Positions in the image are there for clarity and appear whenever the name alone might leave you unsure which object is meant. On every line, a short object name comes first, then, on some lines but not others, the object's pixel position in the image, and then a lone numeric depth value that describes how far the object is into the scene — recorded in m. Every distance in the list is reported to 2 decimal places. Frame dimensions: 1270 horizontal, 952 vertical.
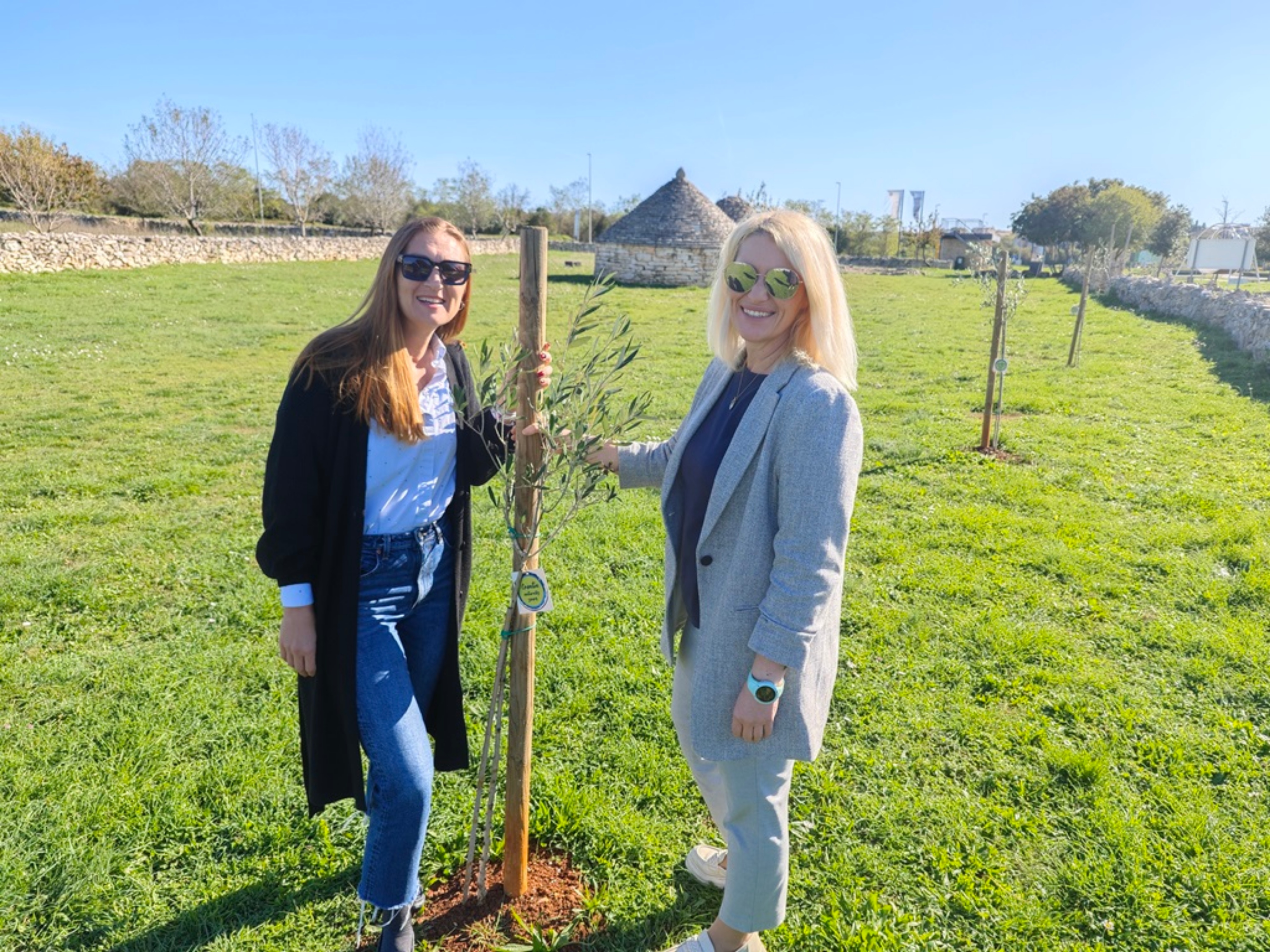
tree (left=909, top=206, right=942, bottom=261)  69.75
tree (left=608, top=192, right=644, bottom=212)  93.88
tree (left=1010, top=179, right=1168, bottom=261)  57.03
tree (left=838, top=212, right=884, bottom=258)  72.00
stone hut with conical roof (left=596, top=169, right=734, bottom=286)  31.84
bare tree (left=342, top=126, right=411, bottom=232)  60.66
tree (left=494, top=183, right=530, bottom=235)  73.50
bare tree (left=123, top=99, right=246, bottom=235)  42.94
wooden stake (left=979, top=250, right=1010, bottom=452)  8.35
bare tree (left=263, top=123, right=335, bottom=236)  54.66
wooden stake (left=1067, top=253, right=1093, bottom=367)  13.98
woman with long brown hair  2.34
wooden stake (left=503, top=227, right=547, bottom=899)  2.38
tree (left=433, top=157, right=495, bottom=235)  73.88
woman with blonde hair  2.14
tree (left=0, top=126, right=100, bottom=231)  31.50
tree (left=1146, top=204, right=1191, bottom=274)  62.00
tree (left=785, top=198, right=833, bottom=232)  73.25
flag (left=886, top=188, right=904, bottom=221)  77.44
